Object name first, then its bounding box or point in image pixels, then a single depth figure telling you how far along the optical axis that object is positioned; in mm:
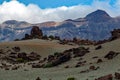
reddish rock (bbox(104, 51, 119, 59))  45125
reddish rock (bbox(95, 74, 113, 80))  31464
